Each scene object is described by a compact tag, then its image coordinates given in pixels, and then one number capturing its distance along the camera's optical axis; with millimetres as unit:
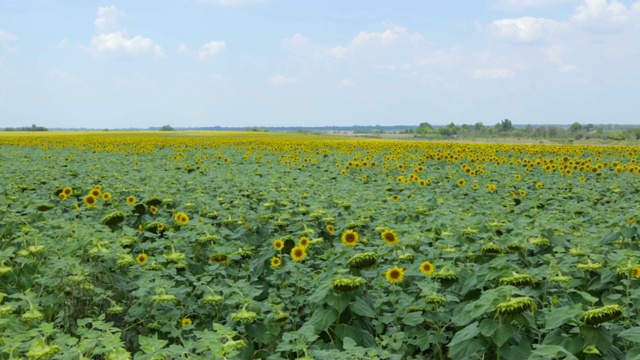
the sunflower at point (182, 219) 5499
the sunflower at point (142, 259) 4414
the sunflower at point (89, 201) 6537
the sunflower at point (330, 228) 5563
